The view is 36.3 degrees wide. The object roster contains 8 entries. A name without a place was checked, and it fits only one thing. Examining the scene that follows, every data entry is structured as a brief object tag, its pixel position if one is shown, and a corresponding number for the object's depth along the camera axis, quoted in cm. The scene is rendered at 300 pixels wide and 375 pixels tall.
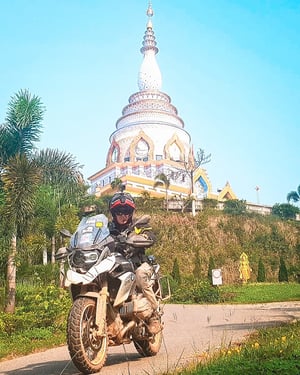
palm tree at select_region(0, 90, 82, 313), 1023
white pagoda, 4500
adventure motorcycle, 385
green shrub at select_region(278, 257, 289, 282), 2475
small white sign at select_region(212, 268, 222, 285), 1900
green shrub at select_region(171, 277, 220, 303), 1612
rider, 475
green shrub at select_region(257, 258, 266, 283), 2467
